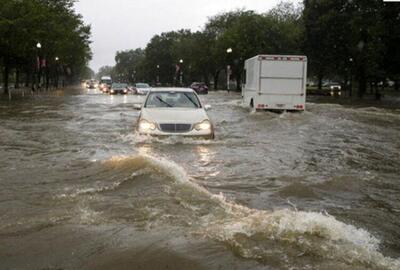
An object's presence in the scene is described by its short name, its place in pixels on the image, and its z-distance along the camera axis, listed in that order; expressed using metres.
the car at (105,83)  66.57
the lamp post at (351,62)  48.92
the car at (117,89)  58.53
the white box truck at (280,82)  23.75
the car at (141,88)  58.21
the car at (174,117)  12.17
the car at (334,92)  52.84
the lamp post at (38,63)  57.15
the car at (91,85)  104.66
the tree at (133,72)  170.14
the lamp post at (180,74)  105.46
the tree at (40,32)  38.06
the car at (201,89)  62.00
